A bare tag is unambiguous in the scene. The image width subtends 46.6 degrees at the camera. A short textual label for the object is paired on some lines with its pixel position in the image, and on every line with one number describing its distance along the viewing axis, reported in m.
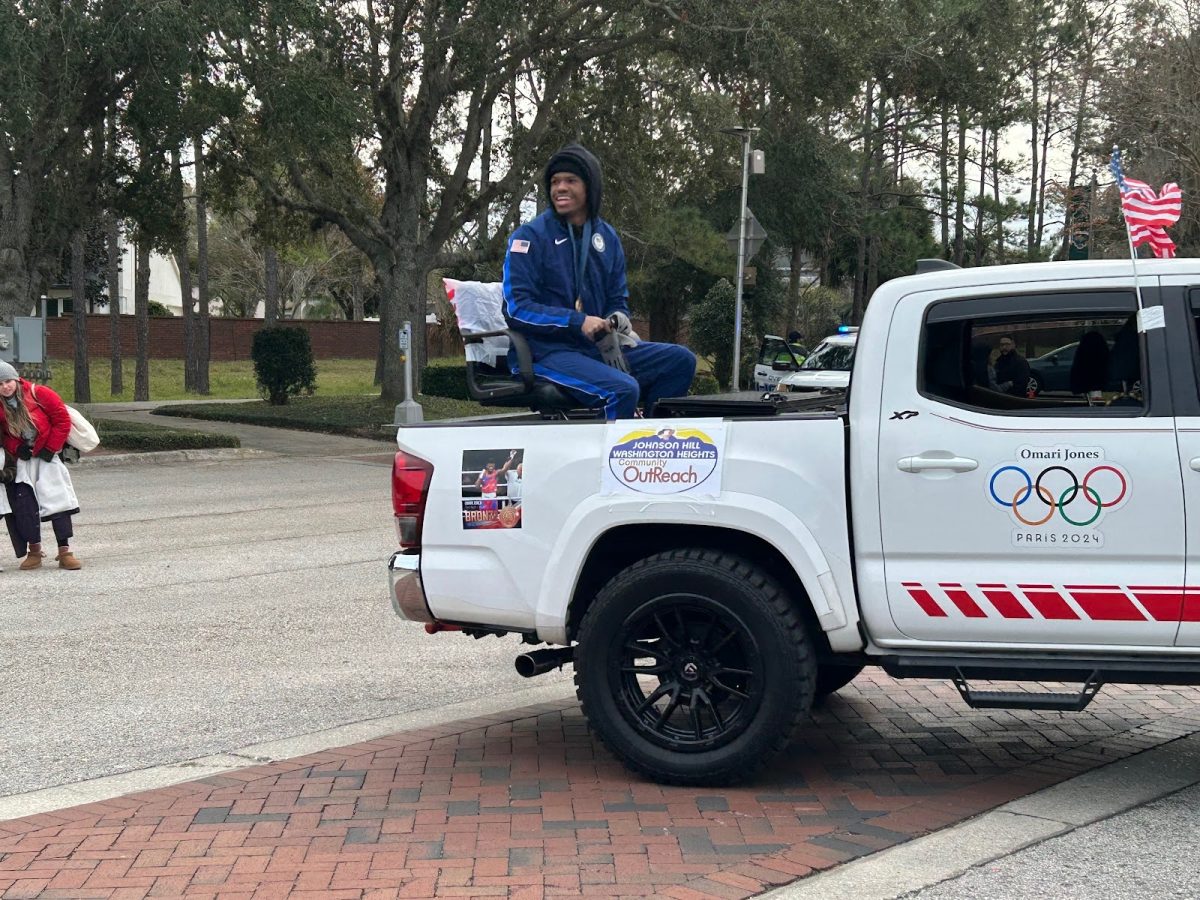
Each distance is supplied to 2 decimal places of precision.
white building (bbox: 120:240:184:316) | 70.25
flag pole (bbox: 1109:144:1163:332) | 4.72
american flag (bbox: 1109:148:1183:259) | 5.41
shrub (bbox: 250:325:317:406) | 28.23
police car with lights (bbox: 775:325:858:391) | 19.88
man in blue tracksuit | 5.80
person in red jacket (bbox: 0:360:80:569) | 10.39
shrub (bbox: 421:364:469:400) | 29.02
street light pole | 24.97
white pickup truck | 4.61
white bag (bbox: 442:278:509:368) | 6.26
